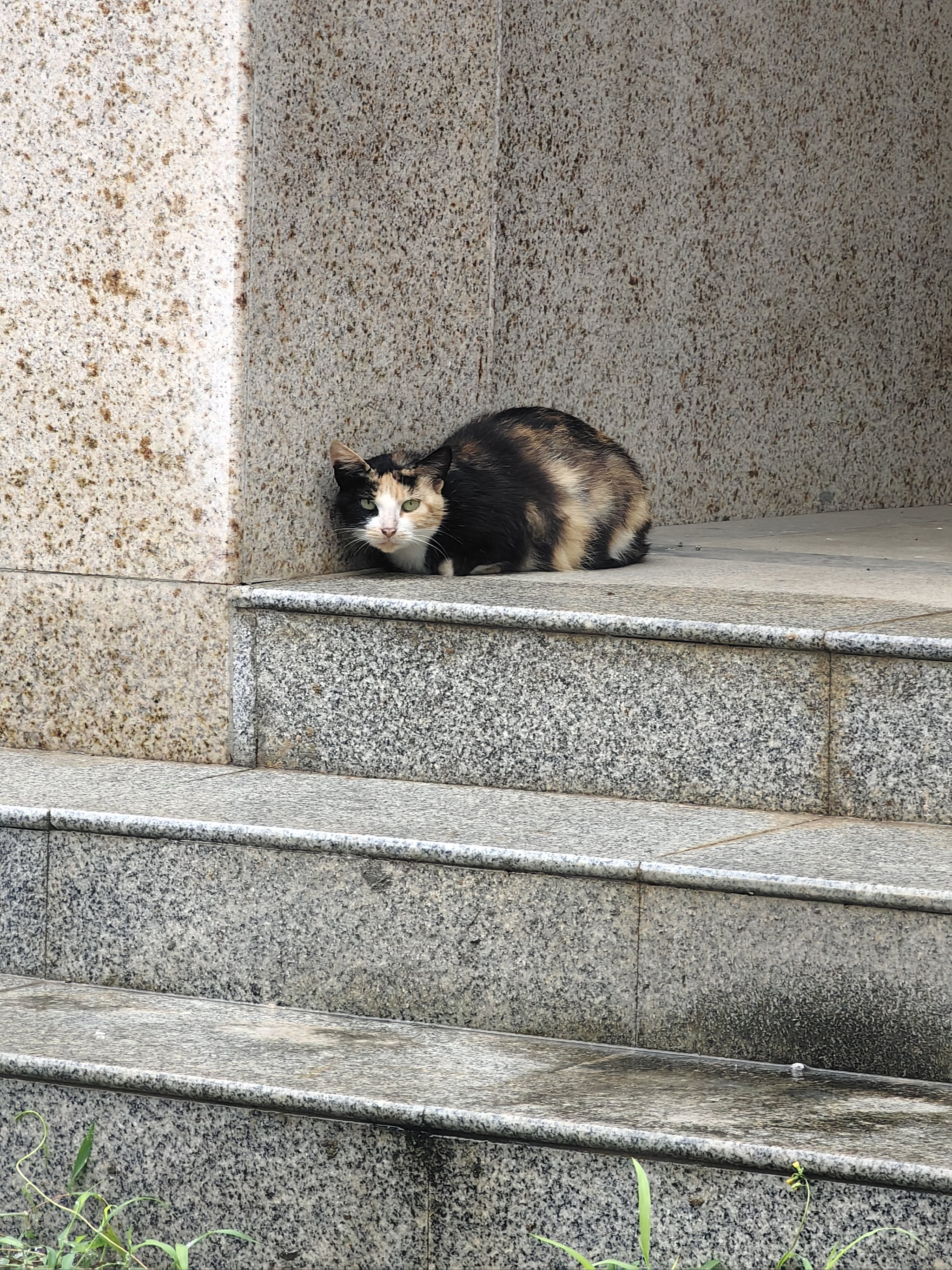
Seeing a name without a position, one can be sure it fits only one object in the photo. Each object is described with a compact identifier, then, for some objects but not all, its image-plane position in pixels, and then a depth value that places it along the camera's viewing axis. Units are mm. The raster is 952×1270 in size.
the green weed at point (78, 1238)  5293
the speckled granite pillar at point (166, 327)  7738
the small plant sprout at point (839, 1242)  4820
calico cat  8367
